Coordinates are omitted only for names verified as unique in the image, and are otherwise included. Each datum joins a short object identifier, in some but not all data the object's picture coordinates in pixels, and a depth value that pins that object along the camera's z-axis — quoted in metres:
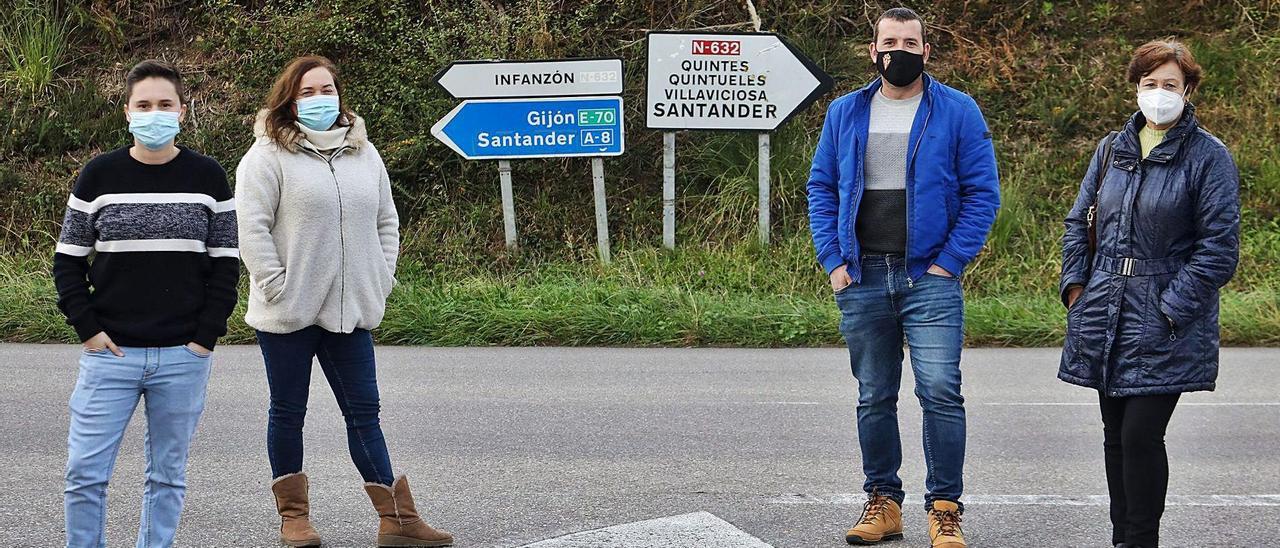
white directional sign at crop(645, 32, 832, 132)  13.22
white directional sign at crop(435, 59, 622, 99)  13.19
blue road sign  13.45
